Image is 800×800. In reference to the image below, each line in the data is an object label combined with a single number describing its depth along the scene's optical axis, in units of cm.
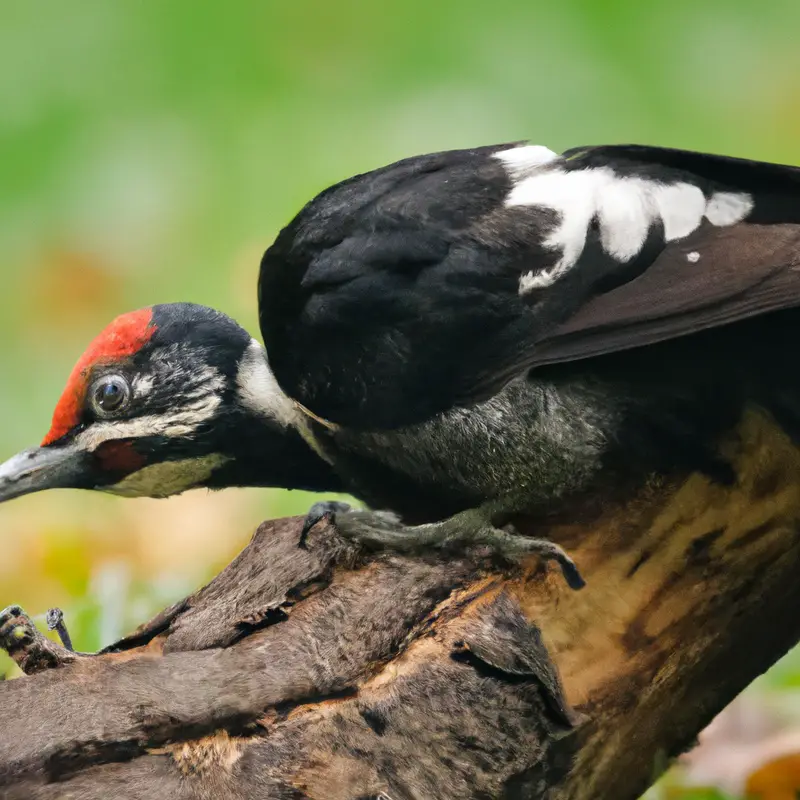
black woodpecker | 564
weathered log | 494
